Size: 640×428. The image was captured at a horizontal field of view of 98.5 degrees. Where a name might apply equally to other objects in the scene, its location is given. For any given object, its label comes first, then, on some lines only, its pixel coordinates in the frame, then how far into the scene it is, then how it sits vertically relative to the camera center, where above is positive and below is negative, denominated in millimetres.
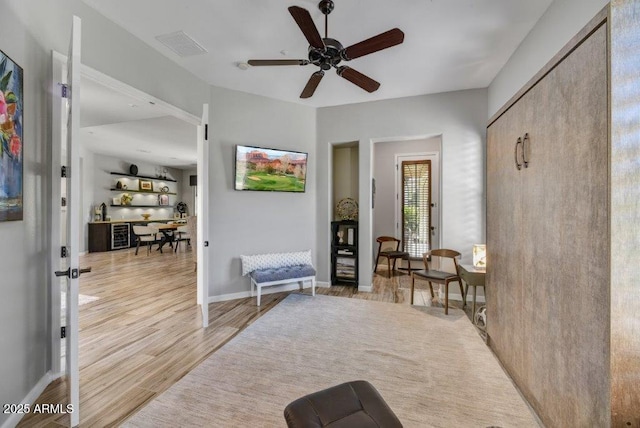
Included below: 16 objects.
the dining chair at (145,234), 7703 -634
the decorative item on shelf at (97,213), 8002 -19
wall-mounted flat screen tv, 3910 +650
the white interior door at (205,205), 2939 +85
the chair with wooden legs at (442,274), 3335 -766
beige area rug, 1722 -1253
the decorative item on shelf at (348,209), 4582 +74
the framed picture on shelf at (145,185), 9422 +954
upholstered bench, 3709 -799
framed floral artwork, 1483 +415
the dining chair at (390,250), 5219 -739
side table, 3127 -723
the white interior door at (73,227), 1530 -85
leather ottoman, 1115 -844
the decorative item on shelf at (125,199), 8807 +439
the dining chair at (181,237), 8258 -774
